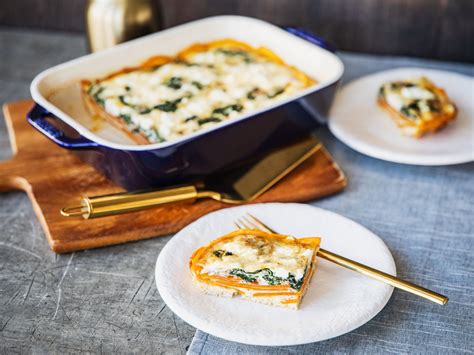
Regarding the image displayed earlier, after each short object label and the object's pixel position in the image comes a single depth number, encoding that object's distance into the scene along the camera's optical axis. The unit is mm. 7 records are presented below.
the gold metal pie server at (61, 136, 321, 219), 1158
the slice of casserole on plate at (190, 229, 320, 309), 968
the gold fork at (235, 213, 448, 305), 999
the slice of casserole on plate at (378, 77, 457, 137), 1407
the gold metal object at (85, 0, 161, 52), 1601
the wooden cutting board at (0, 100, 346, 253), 1196
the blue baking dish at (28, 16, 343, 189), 1207
